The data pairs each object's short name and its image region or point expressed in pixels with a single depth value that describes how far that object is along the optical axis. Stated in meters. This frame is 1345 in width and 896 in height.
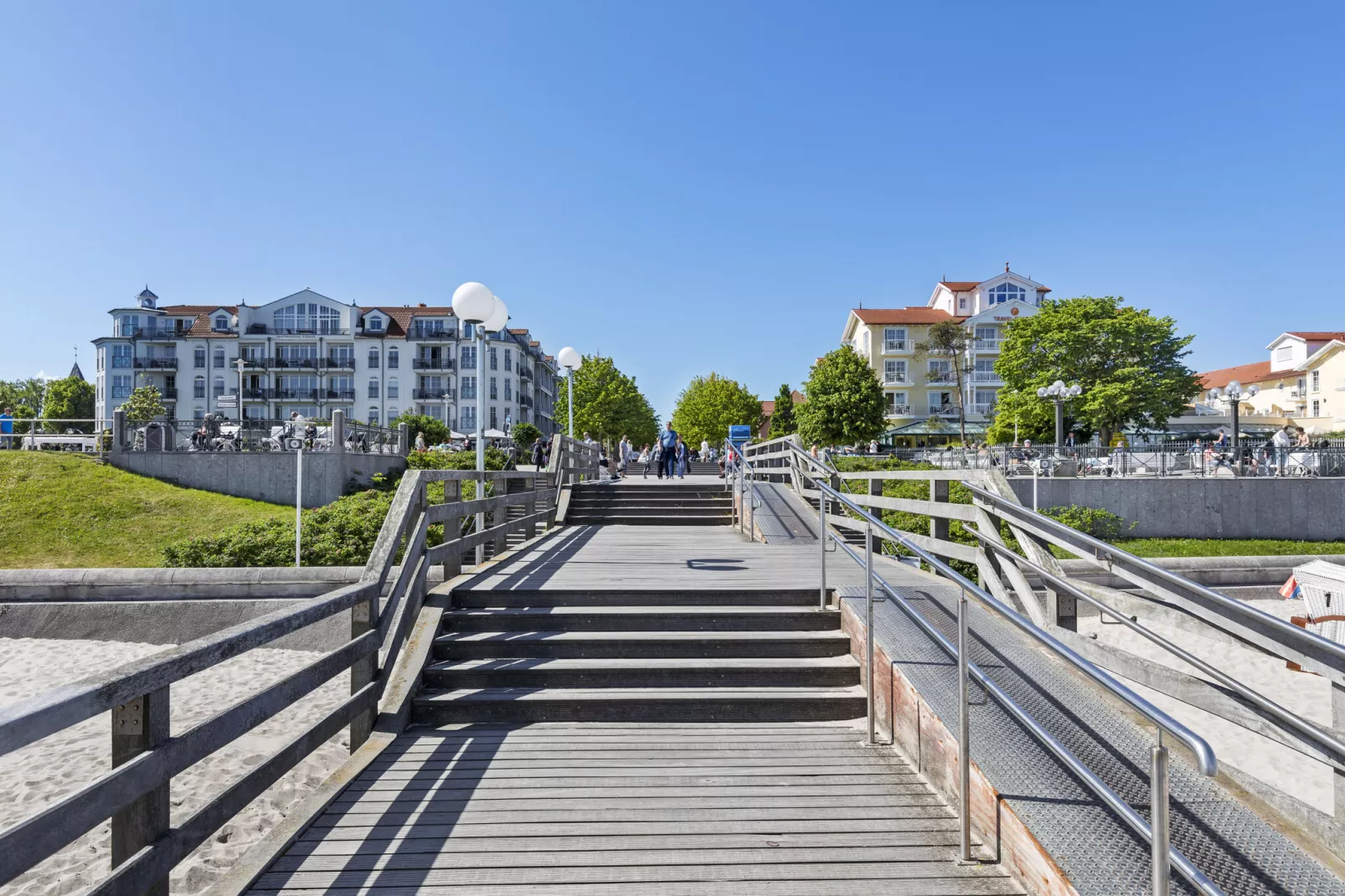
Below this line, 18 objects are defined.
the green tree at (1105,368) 47.69
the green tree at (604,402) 63.53
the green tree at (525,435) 48.69
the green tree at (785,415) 89.25
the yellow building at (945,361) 70.00
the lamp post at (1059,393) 28.70
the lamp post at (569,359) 18.88
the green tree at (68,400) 88.69
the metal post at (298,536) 11.55
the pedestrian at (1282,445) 23.73
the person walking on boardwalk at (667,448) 26.00
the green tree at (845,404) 55.31
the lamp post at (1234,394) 28.53
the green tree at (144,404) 55.62
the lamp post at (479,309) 10.31
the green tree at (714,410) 77.62
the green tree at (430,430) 39.69
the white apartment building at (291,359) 64.75
